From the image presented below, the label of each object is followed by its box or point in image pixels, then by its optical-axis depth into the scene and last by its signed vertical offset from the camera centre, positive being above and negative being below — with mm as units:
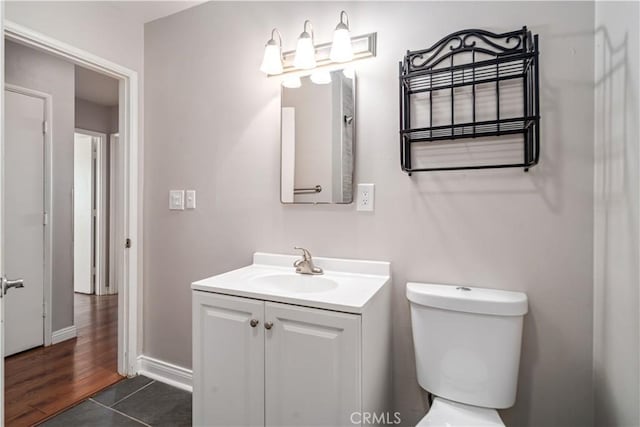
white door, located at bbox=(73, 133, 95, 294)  4148 -33
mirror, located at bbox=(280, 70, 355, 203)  1557 +350
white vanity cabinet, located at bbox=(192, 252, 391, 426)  1130 -552
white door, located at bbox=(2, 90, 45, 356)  2387 -70
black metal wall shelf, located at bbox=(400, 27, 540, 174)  1269 +509
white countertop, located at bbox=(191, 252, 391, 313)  1180 -308
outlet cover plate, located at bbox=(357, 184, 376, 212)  1557 +62
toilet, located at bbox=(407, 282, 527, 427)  1197 -520
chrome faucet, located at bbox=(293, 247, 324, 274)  1591 -268
